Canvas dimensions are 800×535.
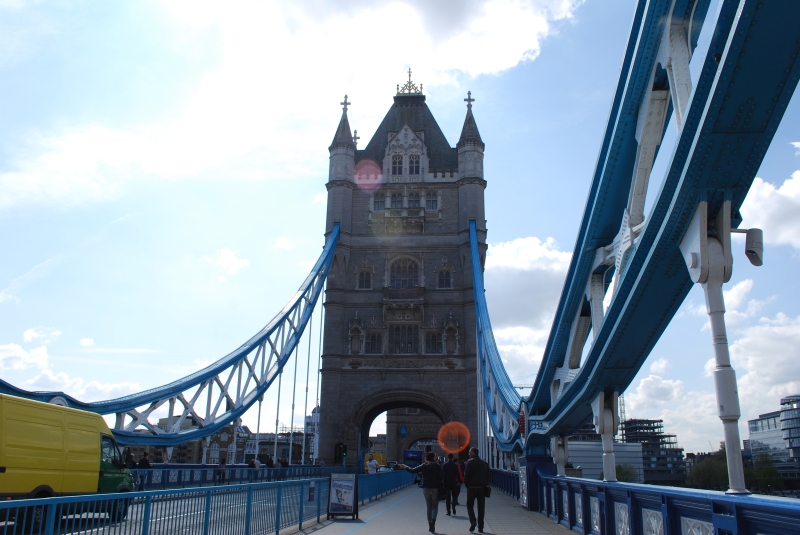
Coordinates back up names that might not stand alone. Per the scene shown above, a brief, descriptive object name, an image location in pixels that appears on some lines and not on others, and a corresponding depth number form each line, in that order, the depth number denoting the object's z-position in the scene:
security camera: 6.09
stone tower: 34.97
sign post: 12.52
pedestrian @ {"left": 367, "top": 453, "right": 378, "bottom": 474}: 22.88
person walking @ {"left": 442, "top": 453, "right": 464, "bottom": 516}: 14.44
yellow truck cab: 9.37
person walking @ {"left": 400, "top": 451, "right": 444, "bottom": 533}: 10.54
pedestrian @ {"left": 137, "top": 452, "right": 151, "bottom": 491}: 17.73
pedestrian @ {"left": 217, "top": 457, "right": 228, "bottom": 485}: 19.80
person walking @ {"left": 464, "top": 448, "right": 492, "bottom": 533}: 10.52
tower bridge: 5.40
